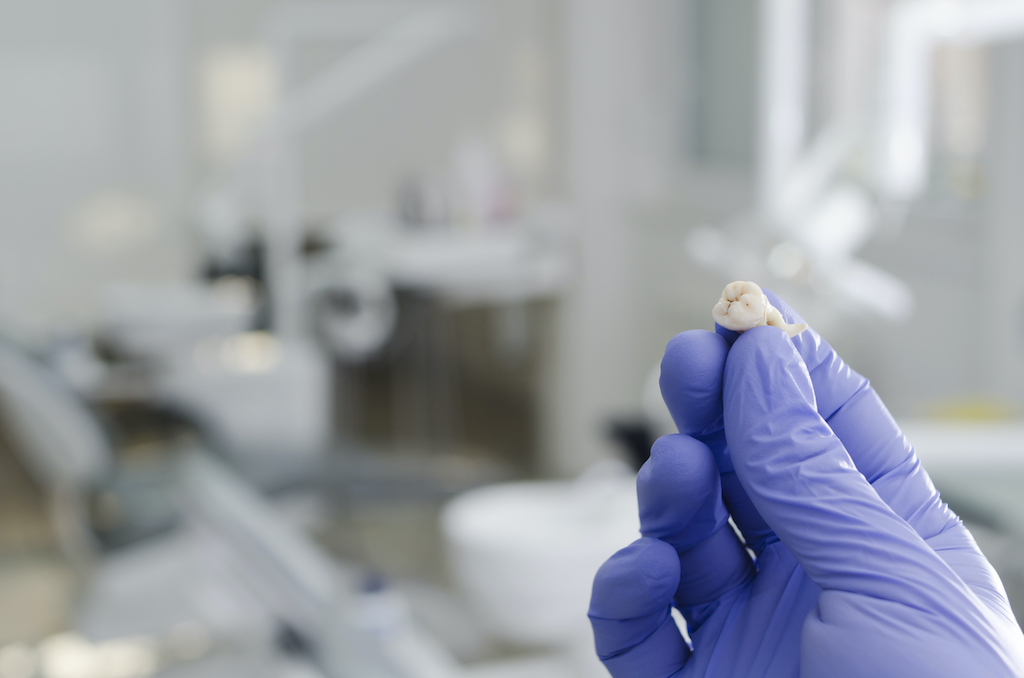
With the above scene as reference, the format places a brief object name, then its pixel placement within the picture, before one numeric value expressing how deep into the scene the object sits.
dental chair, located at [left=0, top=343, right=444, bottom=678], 1.46
